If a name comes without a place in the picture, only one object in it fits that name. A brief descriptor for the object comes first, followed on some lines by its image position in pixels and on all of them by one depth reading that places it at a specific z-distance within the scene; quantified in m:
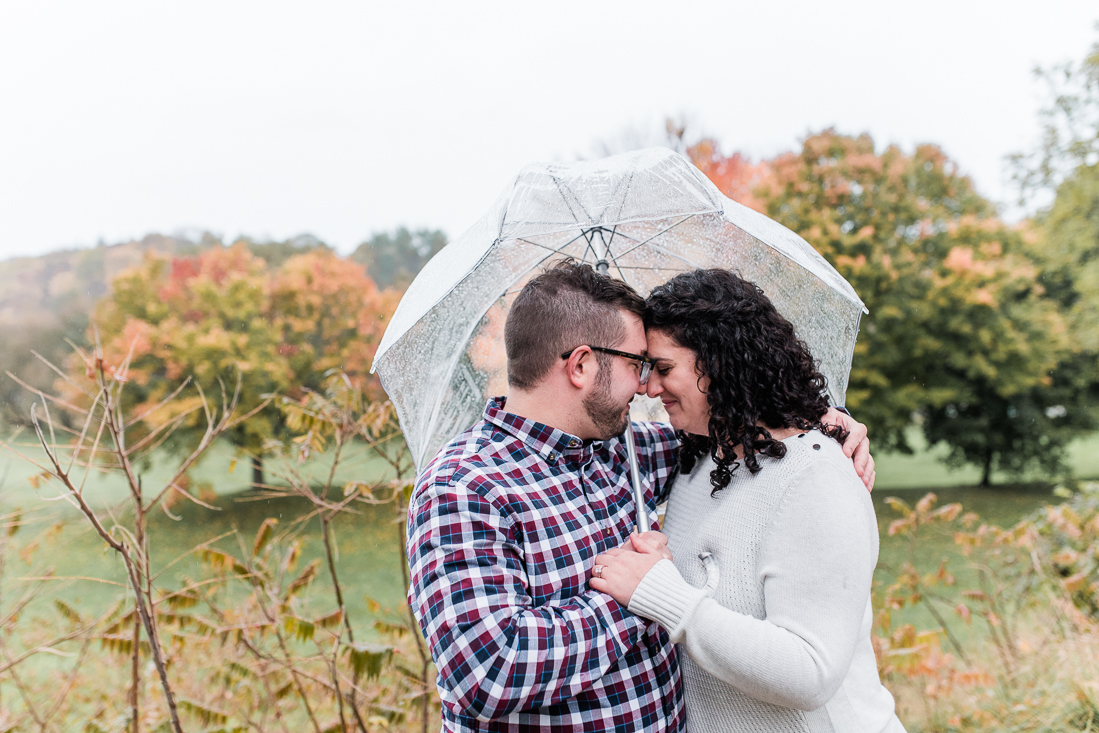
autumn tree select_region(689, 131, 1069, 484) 9.35
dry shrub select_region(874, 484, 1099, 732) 3.44
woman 1.23
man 1.18
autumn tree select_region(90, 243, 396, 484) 7.84
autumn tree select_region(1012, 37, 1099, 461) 7.82
